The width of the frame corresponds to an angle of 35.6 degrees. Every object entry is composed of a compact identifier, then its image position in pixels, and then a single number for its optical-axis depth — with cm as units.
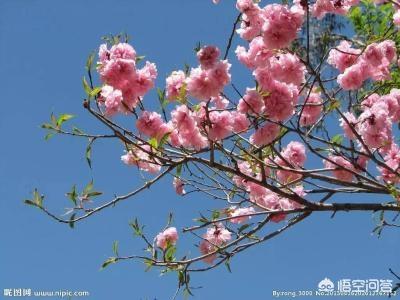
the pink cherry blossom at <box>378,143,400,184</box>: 306
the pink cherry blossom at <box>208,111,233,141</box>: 270
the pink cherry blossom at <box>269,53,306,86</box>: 268
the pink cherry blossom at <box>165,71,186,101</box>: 276
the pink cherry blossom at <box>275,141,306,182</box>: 317
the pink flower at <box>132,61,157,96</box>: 269
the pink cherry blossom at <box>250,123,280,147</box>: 267
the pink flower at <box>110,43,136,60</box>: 268
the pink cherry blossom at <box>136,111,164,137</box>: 271
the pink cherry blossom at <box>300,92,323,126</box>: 304
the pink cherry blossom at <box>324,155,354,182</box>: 283
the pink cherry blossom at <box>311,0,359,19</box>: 300
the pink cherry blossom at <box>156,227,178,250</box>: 340
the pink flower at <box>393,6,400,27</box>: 295
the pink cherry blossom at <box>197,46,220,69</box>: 248
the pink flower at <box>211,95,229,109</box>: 294
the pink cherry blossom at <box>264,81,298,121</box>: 261
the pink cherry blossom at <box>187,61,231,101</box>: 251
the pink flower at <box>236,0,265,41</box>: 279
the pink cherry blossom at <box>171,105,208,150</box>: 271
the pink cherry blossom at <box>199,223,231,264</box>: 343
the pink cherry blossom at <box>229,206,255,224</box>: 346
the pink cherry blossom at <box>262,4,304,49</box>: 260
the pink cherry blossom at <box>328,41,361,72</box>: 305
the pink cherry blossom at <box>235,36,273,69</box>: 278
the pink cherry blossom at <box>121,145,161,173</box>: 301
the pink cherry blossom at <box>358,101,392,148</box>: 266
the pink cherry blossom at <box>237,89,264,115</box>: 260
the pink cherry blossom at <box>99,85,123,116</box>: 257
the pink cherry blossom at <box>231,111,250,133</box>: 279
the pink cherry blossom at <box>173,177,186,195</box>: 354
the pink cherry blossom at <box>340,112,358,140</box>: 280
